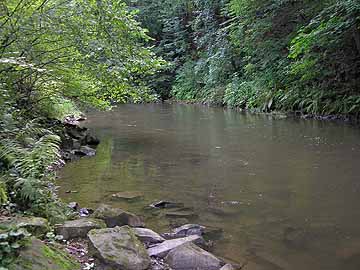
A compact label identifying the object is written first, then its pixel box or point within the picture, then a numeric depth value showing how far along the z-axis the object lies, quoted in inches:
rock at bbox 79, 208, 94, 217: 229.4
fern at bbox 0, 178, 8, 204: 173.5
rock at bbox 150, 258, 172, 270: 165.6
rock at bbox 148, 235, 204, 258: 176.6
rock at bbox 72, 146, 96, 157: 419.8
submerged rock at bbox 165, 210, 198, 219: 236.4
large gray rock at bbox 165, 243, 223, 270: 168.6
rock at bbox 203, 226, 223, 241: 205.3
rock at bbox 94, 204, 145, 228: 213.5
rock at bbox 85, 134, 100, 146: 486.0
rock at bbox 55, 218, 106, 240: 184.1
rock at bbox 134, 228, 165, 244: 193.0
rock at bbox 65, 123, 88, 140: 467.8
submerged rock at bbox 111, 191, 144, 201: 270.7
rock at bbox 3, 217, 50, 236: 160.9
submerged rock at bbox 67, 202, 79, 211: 238.0
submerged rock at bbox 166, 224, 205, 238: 206.4
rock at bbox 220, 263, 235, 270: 167.3
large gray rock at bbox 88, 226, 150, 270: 156.3
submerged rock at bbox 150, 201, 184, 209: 252.4
